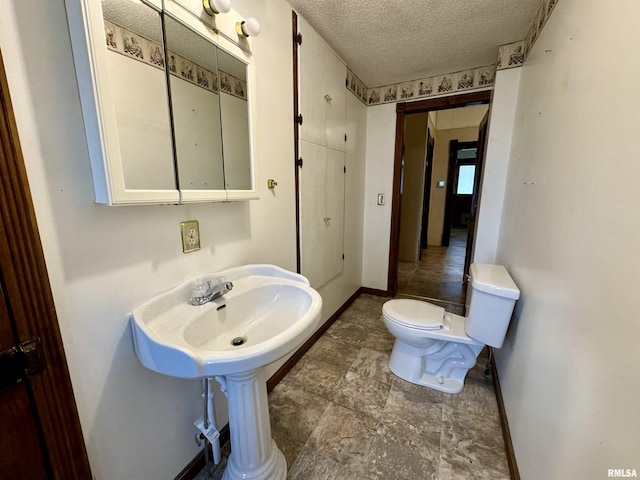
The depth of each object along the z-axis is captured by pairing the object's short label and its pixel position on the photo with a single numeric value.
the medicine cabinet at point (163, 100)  0.71
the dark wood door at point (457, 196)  5.07
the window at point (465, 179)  7.08
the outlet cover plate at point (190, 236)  1.06
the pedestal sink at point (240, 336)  0.75
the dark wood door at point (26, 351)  0.61
